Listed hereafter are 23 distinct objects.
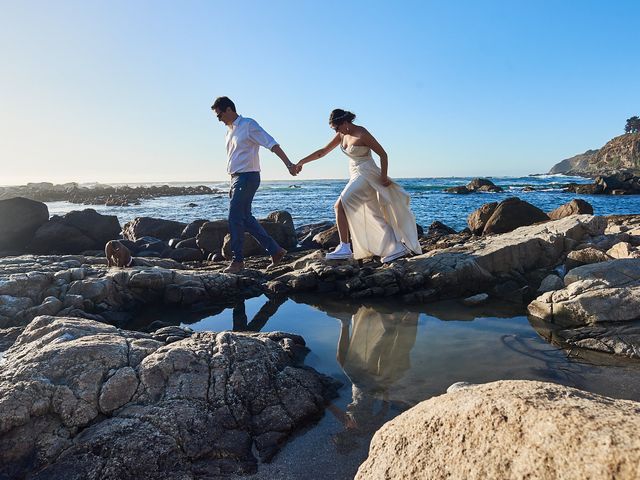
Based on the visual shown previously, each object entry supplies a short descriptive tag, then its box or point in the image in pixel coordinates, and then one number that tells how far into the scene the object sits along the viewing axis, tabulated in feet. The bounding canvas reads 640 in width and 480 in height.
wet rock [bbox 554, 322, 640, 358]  11.35
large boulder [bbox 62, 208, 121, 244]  36.55
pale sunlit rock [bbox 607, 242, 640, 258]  17.83
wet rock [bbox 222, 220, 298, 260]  29.32
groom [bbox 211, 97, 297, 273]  20.21
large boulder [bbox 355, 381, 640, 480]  3.82
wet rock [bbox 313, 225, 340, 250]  31.32
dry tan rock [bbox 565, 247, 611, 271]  17.94
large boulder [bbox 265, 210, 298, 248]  33.73
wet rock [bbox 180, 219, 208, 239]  38.50
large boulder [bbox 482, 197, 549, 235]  33.04
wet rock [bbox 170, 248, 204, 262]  29.73
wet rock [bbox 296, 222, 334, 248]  33.17
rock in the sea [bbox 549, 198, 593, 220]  36.78
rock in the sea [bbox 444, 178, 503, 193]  135.79
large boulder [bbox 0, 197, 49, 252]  35.91
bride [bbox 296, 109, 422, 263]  20.26
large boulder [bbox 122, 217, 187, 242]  41.57
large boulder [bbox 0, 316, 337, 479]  7.04
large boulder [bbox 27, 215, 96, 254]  34.96
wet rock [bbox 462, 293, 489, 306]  16.34
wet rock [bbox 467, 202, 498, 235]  35.17
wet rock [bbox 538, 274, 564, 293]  16.35
